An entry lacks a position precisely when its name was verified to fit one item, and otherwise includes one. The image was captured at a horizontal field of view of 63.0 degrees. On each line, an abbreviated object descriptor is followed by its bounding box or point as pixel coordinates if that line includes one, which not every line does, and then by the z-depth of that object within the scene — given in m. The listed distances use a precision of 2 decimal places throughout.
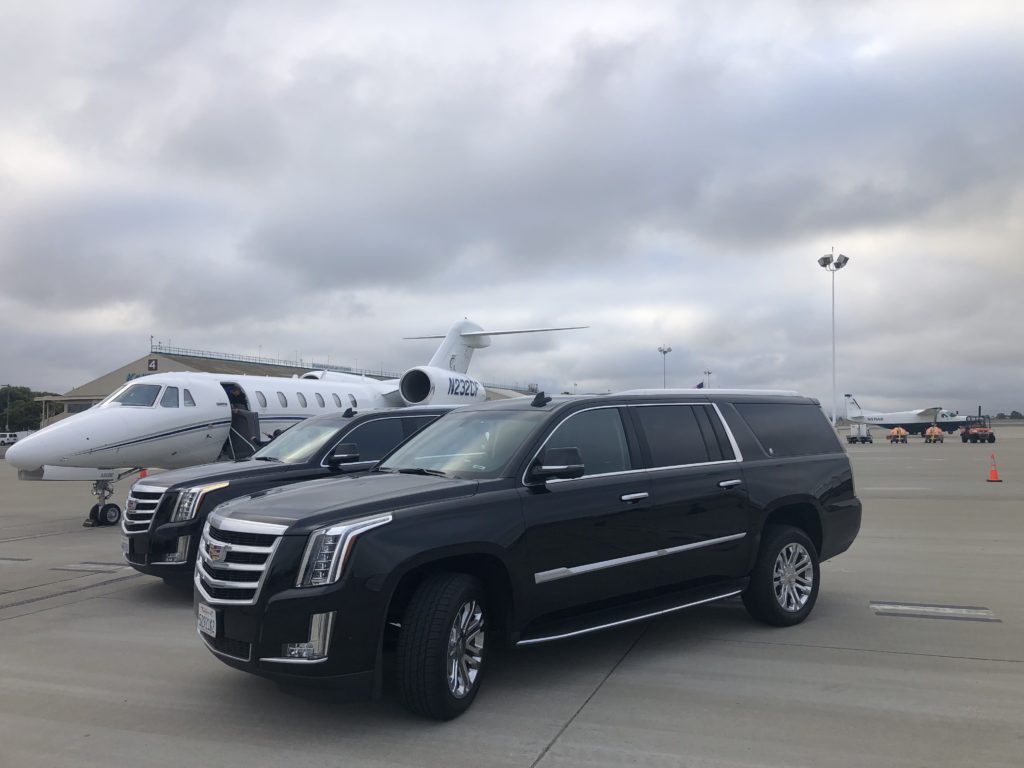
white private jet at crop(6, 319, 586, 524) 13.59
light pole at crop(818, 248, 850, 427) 49.44
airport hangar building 59.06
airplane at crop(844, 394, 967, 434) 89.00
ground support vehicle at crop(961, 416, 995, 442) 62.06
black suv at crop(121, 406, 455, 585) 7.83
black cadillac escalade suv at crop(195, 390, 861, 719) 4.45
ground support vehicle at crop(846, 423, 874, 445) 65.44
